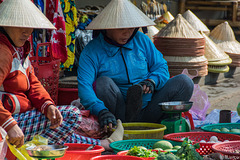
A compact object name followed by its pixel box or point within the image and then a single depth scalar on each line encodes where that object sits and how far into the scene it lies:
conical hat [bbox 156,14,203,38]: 8.74
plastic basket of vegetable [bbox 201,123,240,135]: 4.73
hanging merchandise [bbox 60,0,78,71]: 7.73
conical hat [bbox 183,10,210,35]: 10.88
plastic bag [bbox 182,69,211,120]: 7.05
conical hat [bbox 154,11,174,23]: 11.48
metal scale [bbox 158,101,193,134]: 4.84
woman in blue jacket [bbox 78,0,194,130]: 5.18
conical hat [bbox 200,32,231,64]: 10.14
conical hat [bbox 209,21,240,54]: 11.89
